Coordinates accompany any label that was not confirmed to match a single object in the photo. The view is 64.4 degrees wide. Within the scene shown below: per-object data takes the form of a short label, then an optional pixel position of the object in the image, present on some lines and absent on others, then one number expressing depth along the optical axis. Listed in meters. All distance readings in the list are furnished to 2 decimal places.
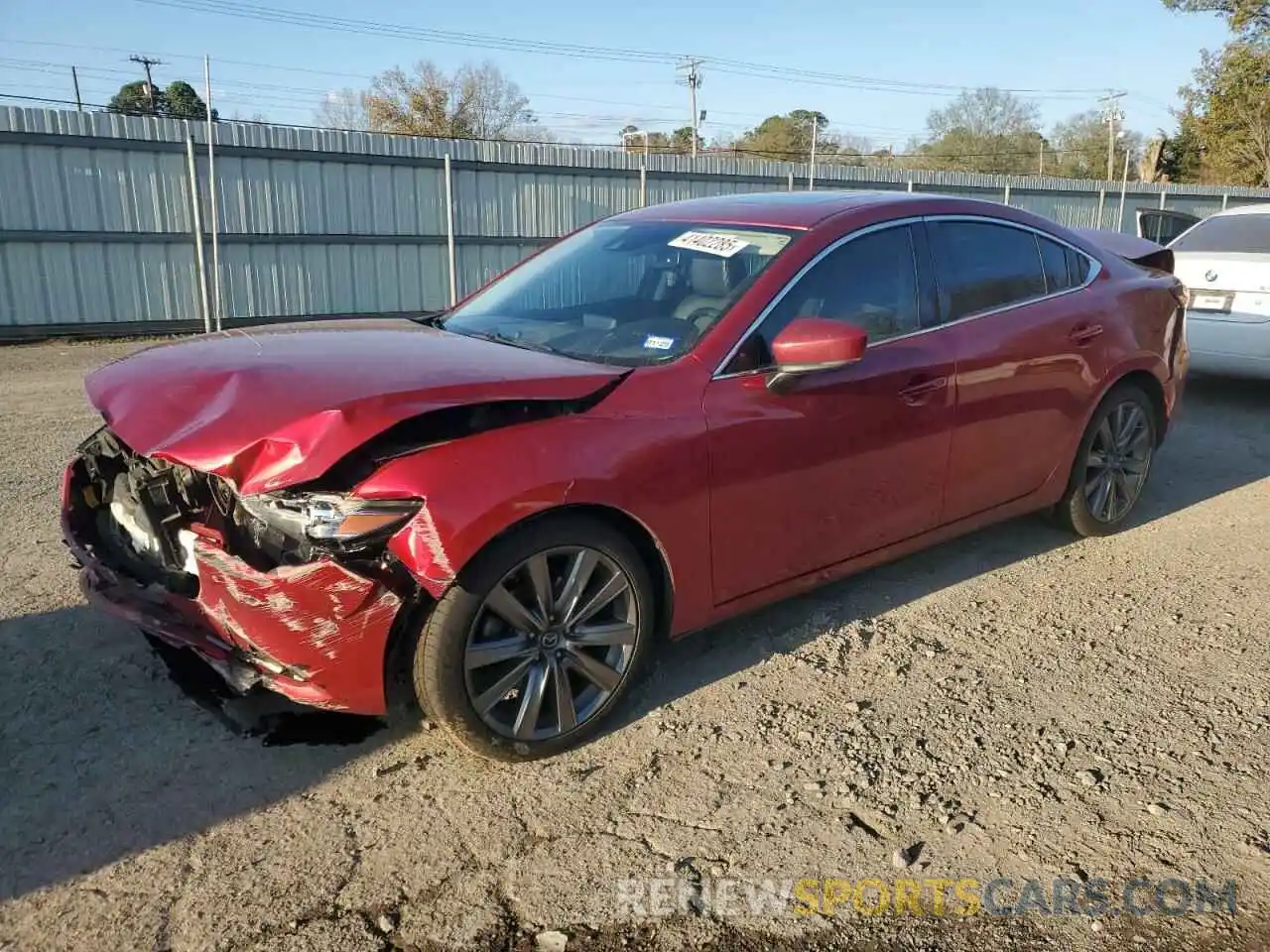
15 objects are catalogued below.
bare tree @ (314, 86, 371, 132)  46.34
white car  7.83
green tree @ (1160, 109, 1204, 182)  39.56
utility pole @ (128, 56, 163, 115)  47.88
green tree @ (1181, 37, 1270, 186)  29.27
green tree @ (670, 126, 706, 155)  54.61
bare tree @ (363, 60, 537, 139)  45.69
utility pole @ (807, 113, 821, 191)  18.38
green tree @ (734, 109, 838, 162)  57.19
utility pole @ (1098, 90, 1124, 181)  60.21
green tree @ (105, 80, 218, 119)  44.87
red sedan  2.77
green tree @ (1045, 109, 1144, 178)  65.12
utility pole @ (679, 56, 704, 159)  54.25
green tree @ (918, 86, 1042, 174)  62.66
